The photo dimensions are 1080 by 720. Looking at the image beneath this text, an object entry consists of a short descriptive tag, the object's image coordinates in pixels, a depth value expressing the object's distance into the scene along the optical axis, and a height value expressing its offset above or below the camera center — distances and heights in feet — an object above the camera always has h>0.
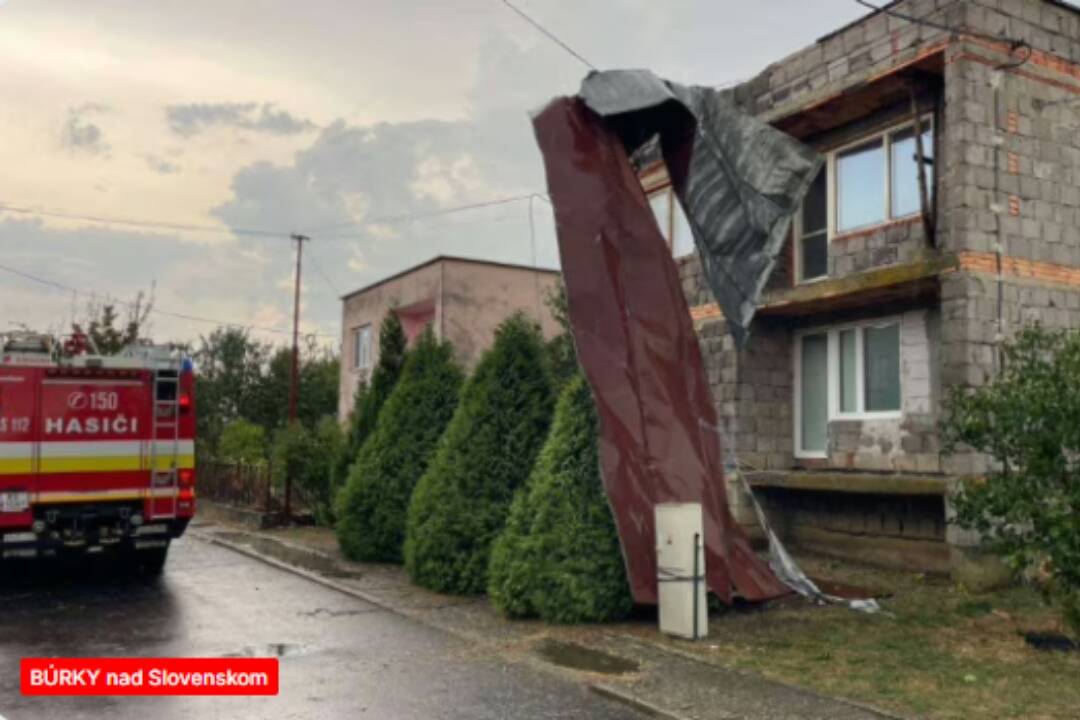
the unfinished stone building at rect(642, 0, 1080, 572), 38.09 +7.07
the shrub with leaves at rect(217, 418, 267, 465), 82.55 -3.01
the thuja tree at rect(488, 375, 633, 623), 29.66 -4.23
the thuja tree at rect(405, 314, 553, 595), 35.24 -2.08
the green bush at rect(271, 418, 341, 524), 59.26 -3.11
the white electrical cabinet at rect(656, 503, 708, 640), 27.81 -4.76
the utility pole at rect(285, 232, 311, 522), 89.37 +9.22
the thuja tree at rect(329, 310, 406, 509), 51.65 +0.32
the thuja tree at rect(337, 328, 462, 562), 43.75 -2.47
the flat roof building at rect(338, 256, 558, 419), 86.07 +11.22
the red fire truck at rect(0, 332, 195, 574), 35.58 -1.62
